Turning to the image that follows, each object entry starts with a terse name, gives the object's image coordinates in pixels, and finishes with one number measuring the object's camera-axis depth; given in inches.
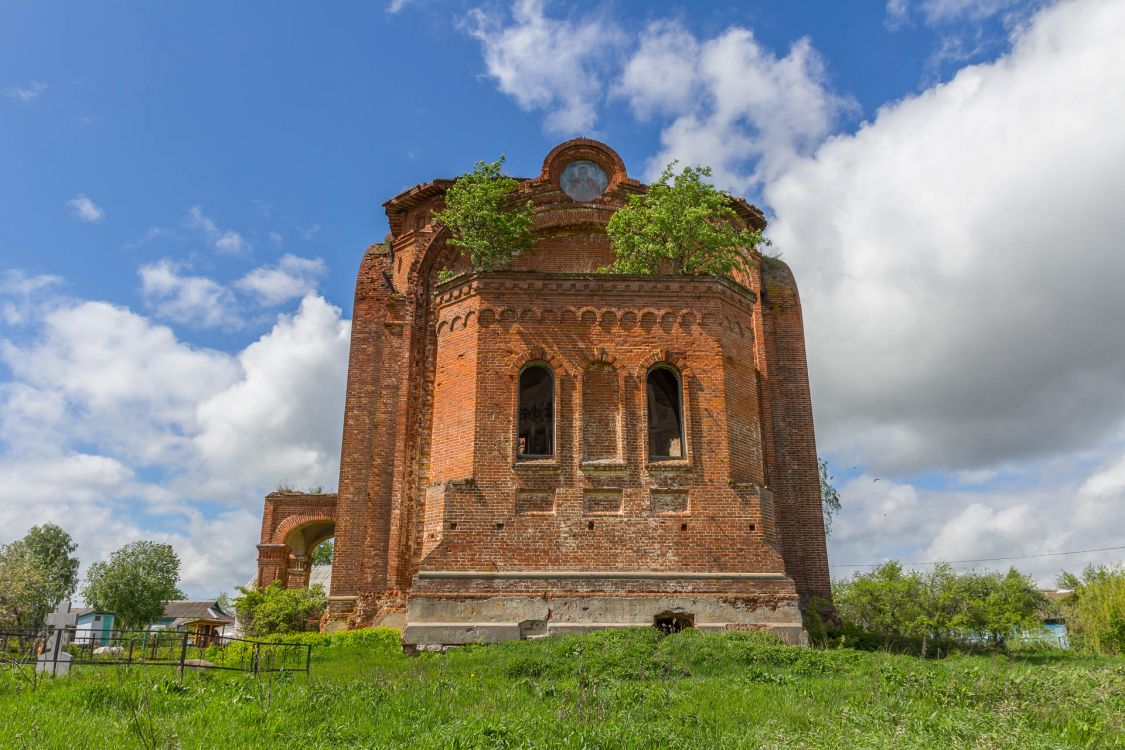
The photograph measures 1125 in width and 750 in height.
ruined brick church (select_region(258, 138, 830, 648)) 559.8
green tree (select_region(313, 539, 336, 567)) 2531.0
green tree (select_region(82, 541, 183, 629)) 1416.1
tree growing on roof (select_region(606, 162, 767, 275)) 676.1
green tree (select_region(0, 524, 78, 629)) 1359.5
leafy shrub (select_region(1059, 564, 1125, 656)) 1095.0
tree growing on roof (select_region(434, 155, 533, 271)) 691.4
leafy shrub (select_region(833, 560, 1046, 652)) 1392.7
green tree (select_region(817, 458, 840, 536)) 979.9
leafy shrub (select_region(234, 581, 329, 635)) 746.2
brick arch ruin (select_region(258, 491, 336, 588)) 931.3
